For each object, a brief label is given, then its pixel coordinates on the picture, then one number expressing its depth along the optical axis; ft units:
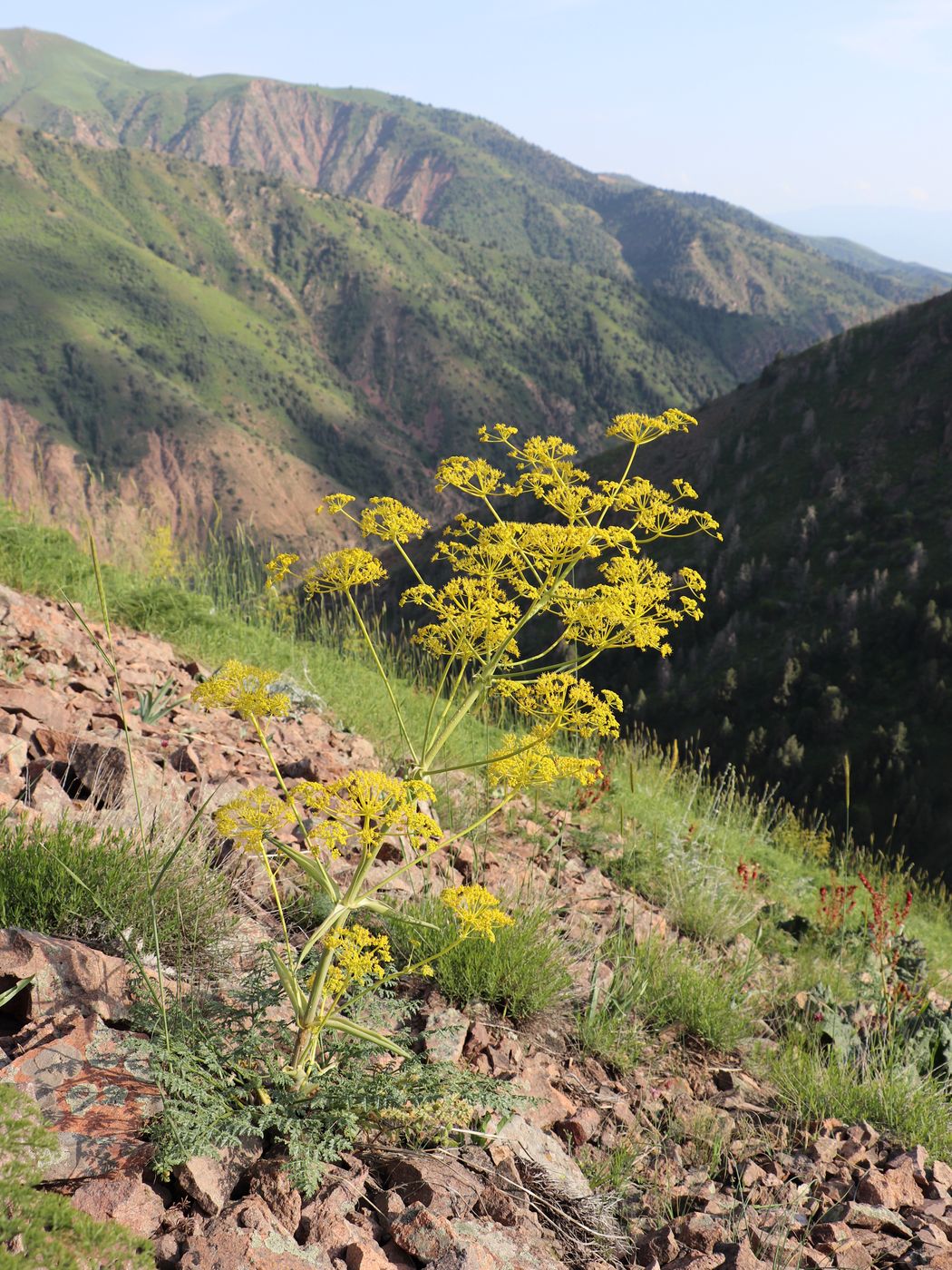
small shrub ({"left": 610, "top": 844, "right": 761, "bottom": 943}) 14.02
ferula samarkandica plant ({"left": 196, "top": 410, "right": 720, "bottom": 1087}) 6.71
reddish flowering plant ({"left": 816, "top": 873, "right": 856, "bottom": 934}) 16.05
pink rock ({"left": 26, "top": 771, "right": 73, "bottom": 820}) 10.05
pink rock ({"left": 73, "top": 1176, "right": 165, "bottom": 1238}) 5.78
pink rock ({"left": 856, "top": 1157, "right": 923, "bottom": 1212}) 8.63
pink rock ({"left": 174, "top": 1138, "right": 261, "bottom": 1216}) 6.22
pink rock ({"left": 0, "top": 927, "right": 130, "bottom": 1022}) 7.30
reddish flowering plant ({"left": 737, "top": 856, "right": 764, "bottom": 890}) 16.40
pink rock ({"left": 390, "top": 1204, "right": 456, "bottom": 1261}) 6.55
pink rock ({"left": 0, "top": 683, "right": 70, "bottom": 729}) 12.68
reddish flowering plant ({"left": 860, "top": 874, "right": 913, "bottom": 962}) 14.60
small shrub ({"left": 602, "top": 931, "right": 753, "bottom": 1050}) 10.98
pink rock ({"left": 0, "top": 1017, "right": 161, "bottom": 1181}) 6.14
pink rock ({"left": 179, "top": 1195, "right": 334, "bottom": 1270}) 5.70
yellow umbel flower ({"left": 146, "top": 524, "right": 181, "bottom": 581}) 23.72
